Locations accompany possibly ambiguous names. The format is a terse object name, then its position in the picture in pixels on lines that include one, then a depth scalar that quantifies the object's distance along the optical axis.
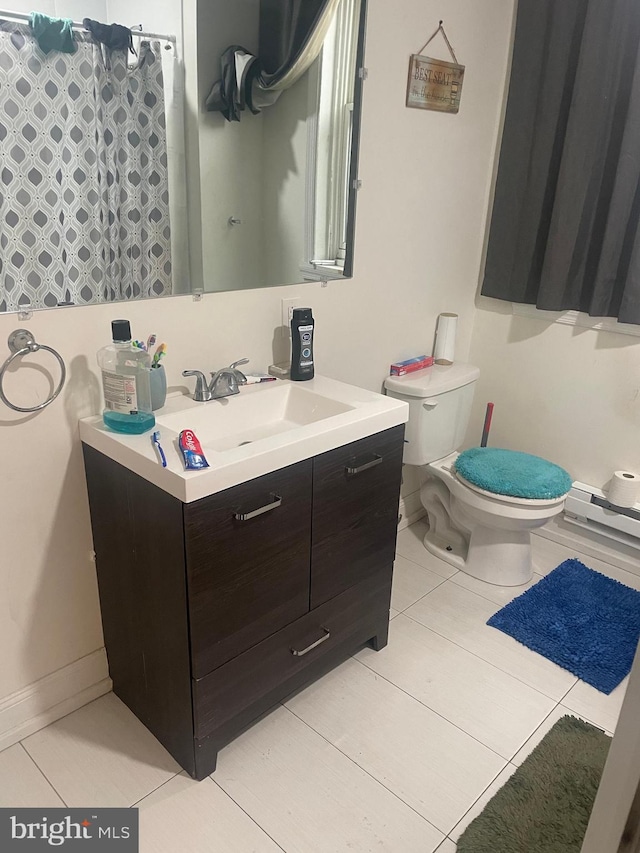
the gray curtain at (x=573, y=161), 2.02
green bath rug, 1.41
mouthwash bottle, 1.42
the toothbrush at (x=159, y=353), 1.51
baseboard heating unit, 2.32
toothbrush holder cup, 1.53
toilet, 2.14
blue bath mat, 1.94
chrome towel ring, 1.36
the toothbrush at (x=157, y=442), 1.29
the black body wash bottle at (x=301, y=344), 1.76
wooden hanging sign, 2.00
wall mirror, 1.34
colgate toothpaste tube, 1.27
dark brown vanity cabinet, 1.35
